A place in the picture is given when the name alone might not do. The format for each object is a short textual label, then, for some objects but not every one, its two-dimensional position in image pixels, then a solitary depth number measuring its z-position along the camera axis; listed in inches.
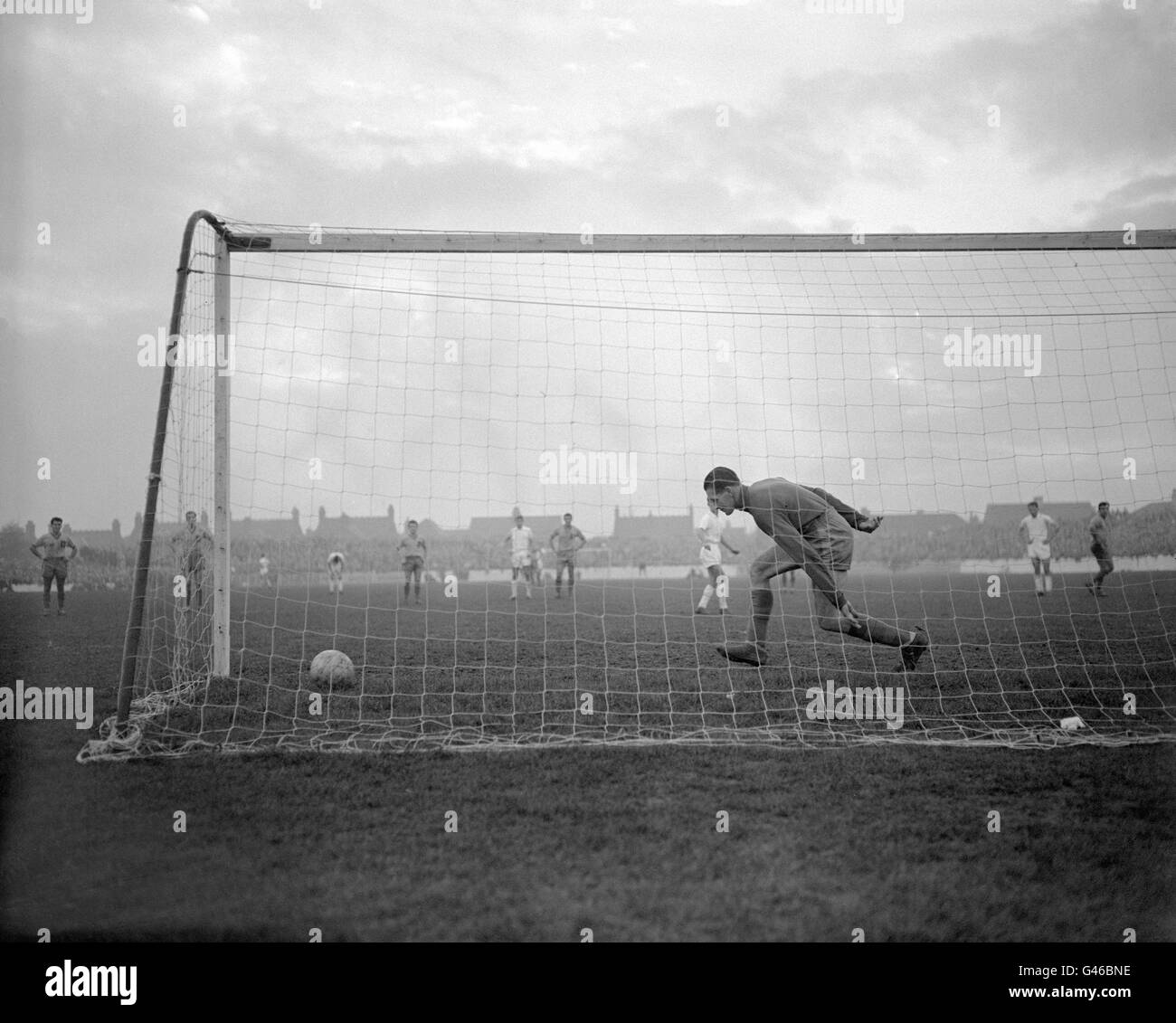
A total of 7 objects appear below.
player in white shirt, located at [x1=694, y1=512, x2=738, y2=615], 498.3
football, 252.7
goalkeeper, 250.5
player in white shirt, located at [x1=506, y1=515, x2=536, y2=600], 603.5
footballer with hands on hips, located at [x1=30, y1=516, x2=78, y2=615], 509.0
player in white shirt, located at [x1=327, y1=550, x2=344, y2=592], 753.9
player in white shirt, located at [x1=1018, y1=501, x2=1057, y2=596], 549.6
